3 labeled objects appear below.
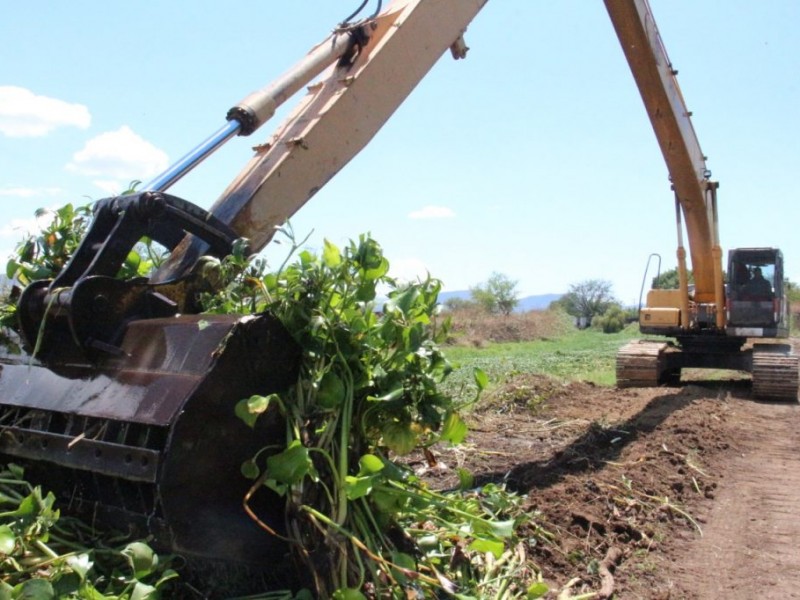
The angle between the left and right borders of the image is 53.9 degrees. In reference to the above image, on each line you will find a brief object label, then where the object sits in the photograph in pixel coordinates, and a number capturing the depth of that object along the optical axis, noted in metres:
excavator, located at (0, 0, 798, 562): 2.73
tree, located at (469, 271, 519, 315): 61.75
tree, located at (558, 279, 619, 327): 70.00
